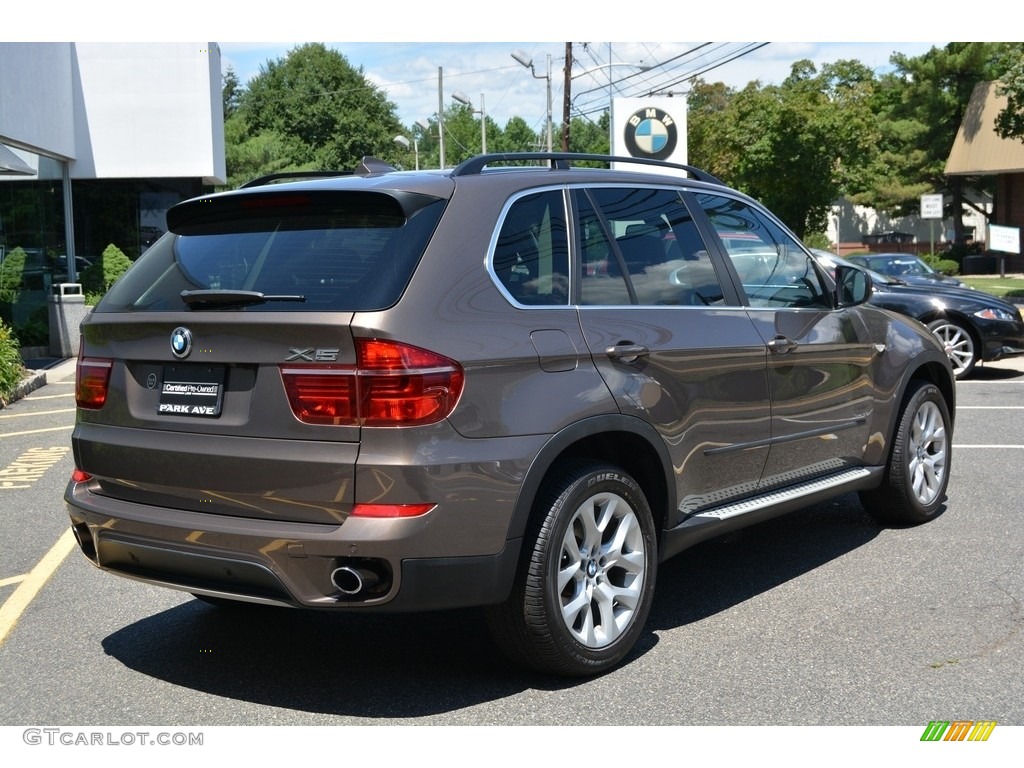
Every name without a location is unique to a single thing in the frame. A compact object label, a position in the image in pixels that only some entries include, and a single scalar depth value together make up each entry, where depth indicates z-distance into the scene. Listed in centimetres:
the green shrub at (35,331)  1906
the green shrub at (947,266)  4762
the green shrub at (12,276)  1872
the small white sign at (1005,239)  3055
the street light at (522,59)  3600
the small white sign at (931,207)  2964
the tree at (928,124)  5641
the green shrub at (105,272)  2239
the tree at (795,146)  5375
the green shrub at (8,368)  1311
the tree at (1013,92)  3065
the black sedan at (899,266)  1927
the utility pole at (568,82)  3675
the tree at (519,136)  12388
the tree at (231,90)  8588
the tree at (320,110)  7444
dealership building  2339
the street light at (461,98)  4150
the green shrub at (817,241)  5659
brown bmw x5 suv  387
